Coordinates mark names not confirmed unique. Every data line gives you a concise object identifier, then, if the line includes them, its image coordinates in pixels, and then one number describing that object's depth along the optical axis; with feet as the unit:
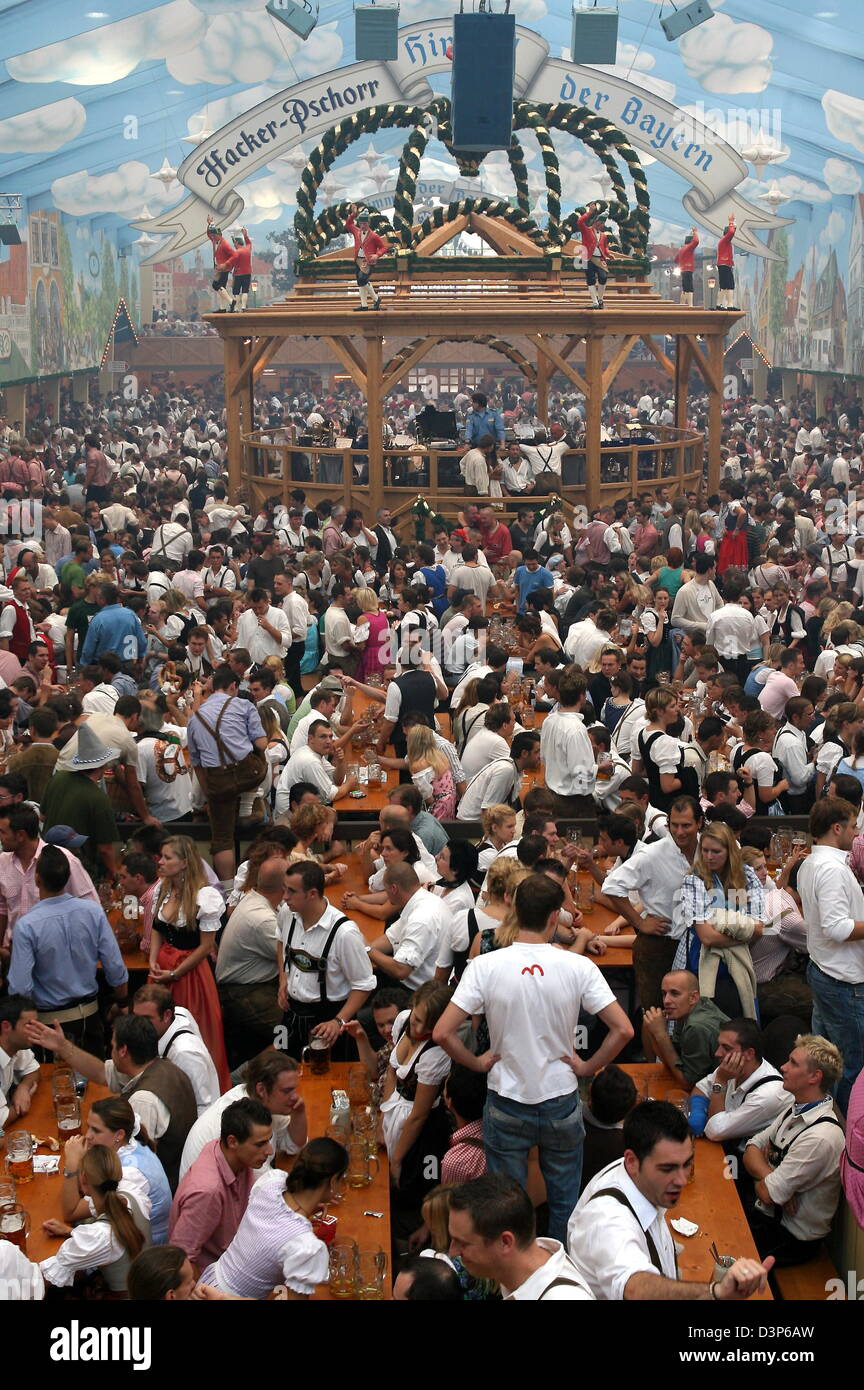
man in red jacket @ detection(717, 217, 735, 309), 66.95
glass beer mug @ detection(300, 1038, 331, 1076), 19.33
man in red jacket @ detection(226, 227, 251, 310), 64.80
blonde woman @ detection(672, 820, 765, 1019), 19.99
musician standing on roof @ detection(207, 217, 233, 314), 63.31
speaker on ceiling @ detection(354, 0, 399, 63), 74.18
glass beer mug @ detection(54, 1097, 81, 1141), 18.10
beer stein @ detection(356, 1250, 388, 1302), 14.93
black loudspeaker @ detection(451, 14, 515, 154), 62.08
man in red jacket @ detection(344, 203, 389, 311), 58.65
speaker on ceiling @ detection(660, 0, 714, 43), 78.22
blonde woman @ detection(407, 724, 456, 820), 26.32
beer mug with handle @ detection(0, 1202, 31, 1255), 15.69
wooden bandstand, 59.21
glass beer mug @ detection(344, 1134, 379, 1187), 16.94
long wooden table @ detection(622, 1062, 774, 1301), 15.60
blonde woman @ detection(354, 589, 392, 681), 34.60
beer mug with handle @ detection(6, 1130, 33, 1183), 17.06
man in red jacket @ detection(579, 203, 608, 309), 59.77
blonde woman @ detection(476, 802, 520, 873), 22.59
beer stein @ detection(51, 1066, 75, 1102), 18.38
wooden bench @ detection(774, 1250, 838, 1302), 16.63
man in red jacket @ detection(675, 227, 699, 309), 70.54
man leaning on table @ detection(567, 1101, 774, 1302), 12.71
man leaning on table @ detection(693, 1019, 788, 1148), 17.60
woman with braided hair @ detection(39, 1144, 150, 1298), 14.87
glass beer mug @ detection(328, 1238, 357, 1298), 14.93
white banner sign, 71.87
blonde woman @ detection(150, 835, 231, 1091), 20.74
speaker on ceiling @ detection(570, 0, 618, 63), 81.40
